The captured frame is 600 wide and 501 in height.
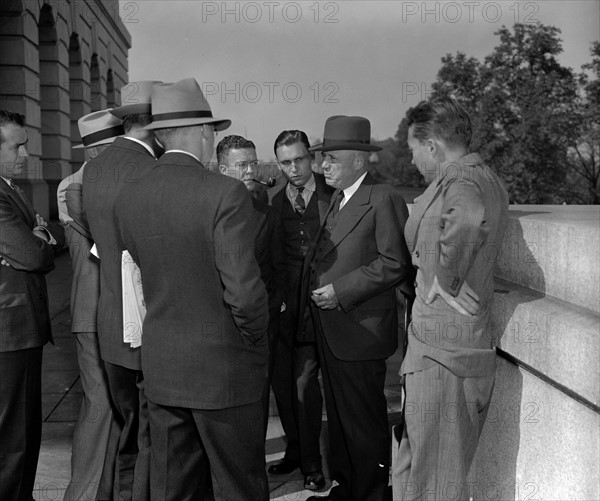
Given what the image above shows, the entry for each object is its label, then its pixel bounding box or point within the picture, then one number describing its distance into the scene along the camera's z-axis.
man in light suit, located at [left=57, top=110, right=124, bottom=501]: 4.02
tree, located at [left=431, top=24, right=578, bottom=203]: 43.56
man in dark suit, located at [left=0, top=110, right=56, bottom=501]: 3.80
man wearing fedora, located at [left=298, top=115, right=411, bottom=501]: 3.88
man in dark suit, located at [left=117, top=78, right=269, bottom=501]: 2.91
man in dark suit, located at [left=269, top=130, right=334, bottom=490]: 4.61
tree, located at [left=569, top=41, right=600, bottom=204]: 41.03
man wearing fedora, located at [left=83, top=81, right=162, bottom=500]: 3.51
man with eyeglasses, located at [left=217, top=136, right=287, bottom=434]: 4.49
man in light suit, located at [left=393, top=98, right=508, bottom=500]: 2.92
